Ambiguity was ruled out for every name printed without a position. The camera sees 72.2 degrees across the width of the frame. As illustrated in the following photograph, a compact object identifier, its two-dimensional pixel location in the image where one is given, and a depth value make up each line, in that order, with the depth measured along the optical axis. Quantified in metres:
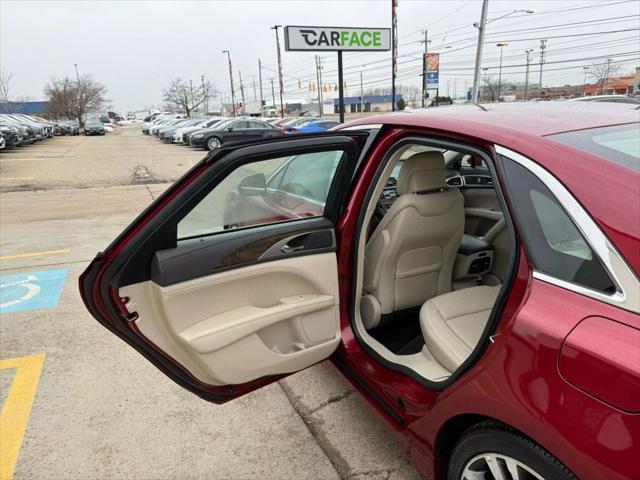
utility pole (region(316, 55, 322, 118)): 62.01
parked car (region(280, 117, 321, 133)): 22.15
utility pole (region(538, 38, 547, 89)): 60.66
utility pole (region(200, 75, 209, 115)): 73.31
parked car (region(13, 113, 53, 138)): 26.38
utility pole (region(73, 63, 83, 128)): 56.61
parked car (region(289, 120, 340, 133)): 20.25
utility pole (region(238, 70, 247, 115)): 75.34
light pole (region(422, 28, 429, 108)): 26.12
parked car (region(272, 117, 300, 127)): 26.34
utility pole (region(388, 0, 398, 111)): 20.31
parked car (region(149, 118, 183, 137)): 33.22
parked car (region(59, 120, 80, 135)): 40.19
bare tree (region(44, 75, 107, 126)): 56.41
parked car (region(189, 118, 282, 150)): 20.11
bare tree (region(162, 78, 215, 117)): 68.88
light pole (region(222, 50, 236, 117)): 59.58
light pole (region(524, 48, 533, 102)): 56.25
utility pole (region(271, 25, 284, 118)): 39.09
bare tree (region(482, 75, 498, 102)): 61.95
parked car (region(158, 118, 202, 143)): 27.45
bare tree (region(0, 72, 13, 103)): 52.72
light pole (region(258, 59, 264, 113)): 71.59
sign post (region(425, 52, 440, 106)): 33.15
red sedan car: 1.13
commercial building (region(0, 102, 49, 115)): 53.28
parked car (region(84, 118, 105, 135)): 39.75
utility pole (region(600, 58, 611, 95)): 50.05
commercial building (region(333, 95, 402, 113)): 96.62
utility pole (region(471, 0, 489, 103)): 21.56
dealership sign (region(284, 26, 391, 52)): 13.77
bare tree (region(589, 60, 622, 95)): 50.12
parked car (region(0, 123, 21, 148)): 18.37
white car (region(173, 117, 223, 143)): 24.02
